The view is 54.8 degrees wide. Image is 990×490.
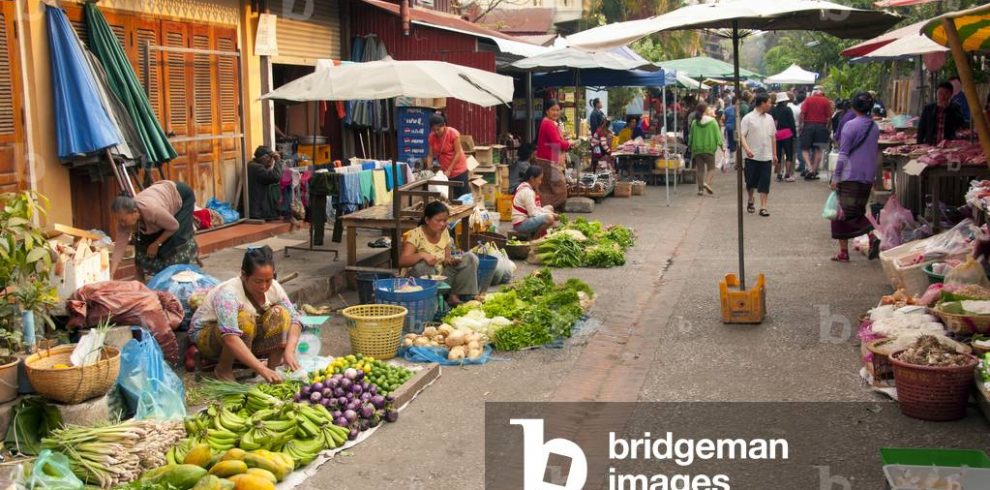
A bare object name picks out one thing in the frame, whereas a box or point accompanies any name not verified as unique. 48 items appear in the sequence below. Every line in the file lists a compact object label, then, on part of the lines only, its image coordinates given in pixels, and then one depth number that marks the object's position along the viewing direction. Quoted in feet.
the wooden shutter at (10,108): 30.22
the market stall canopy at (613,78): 63.26
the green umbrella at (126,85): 33.78
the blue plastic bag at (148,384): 20.39
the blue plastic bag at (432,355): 25.75
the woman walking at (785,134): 69.05
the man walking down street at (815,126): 67.77
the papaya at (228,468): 16.96
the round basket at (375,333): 25.38
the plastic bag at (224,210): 42.52
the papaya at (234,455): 17.49
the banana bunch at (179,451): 18.13
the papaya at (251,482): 16.49
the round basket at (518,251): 40.63
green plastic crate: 14.26
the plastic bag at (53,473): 16.40
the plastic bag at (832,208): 38.06
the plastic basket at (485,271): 33.55
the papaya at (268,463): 17.51
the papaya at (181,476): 16.74
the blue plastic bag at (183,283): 26.21
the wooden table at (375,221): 33.12
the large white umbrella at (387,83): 30.07
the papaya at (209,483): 16.12
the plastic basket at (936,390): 19.74
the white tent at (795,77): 111.86
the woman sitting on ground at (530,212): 42.75
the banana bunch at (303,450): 18.35
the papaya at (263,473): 16.98
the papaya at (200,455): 17.57
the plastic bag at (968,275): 25.57
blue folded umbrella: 31.89
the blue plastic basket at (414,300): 27.91
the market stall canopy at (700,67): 74.08
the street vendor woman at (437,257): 30.14
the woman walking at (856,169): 35.42
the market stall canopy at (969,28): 15.99
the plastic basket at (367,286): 31.40
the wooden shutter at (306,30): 48.06
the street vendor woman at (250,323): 22.44
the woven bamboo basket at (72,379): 18.88
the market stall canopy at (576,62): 58.75
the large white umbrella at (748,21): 27.04
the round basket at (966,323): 21.91
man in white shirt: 51.52
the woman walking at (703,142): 62.90
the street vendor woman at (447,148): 44.73
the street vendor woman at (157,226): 26.91
